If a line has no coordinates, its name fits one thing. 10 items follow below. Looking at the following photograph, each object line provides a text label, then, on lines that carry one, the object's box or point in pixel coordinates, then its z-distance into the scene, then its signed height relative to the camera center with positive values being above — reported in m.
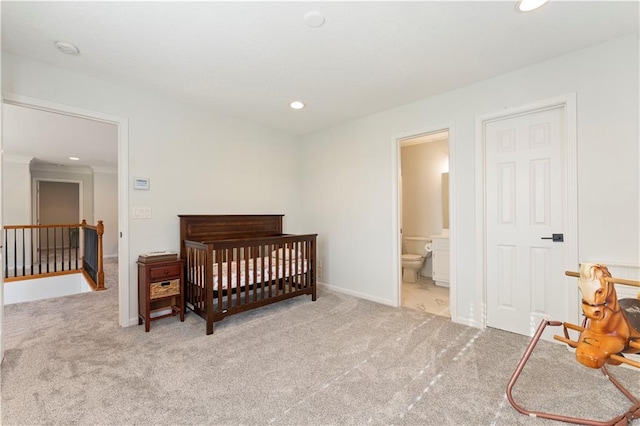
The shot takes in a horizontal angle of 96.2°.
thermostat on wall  2.87 +0.31
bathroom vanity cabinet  4.18 -0.70
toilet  4.48 -0.70
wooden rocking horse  1.24 -0.51
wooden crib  2.73 -0.57
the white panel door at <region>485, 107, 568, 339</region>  2.39 -0.06
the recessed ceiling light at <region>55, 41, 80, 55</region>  2.10 +1.25
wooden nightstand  2.68 -0.72
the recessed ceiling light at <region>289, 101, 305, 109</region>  3.23 +1.24
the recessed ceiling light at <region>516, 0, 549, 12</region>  1.70 +1.25
